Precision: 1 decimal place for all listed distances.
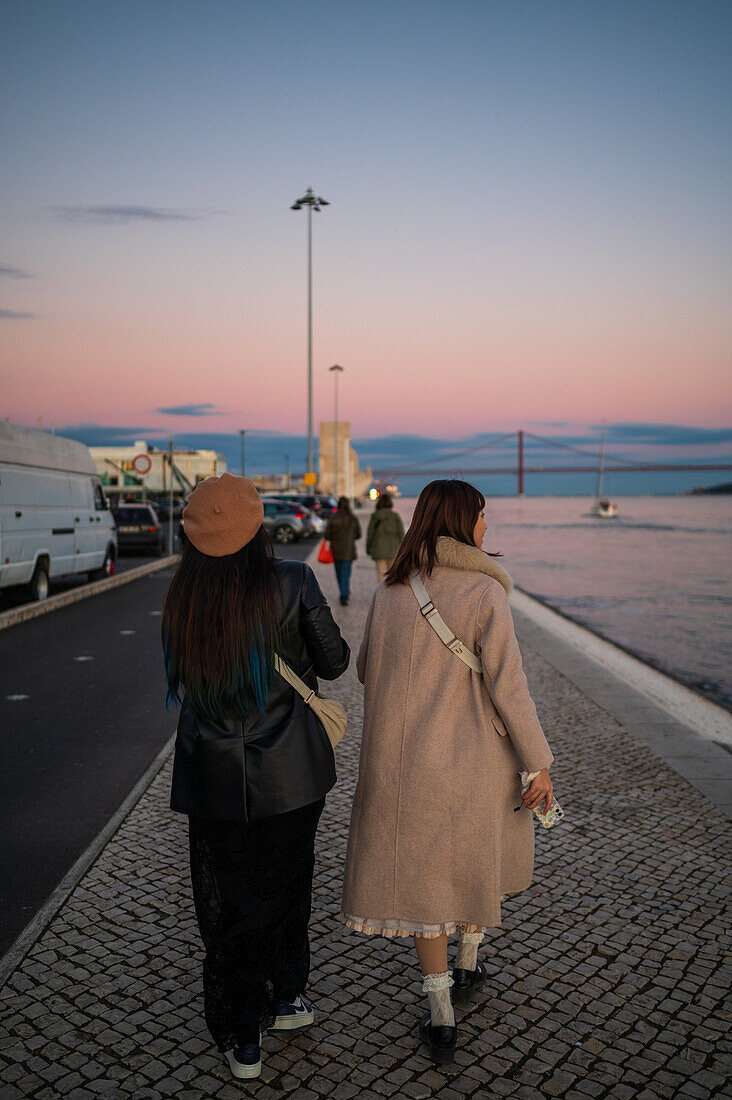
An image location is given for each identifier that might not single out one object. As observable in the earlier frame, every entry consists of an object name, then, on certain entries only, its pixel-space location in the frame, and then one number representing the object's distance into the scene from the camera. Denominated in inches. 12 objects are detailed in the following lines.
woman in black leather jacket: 101.0
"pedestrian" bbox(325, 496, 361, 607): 527.5
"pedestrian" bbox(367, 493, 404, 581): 538.9
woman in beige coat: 105.2
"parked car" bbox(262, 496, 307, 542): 1243.8
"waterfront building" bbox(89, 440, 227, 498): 3560.5
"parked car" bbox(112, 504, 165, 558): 933.8
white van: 478.0
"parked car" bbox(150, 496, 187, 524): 1495.2
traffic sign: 888.9
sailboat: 3145.2
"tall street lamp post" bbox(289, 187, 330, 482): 1550.2
